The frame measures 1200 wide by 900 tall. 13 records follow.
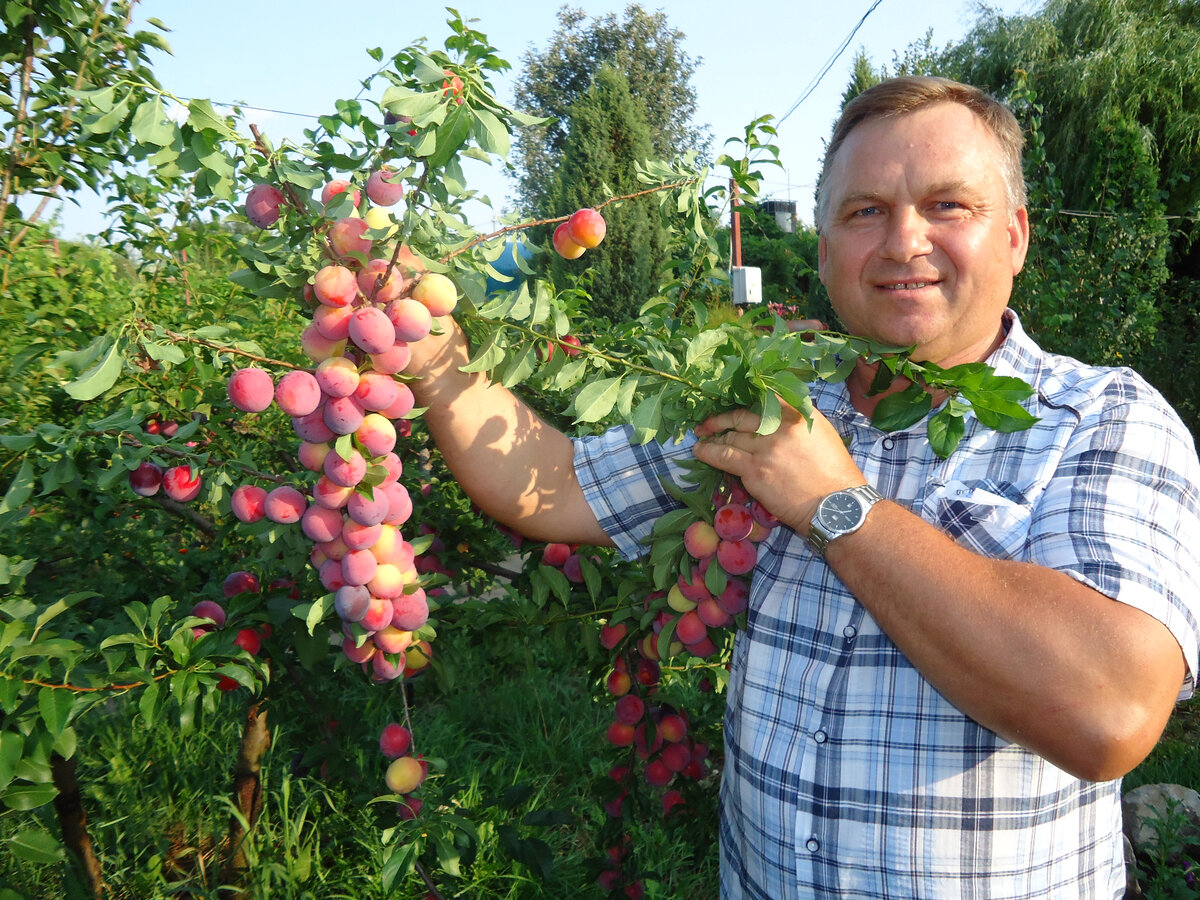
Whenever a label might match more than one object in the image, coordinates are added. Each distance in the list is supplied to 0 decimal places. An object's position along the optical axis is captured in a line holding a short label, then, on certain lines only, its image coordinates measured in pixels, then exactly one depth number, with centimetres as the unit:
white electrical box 775
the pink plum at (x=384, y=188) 101
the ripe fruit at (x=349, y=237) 105
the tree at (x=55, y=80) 159
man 94
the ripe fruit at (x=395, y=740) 151
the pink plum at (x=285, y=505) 122
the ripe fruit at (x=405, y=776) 141
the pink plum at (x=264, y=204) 101
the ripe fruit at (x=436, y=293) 107
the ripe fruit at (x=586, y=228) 132
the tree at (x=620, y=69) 2127
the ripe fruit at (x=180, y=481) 143
